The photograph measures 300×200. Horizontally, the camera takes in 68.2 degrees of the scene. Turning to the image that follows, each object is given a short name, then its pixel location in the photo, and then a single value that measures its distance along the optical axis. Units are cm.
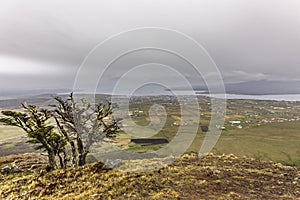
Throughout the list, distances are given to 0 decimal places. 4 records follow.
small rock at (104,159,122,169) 1794
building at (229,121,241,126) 18838
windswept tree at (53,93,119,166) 1692
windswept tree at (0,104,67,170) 1566
